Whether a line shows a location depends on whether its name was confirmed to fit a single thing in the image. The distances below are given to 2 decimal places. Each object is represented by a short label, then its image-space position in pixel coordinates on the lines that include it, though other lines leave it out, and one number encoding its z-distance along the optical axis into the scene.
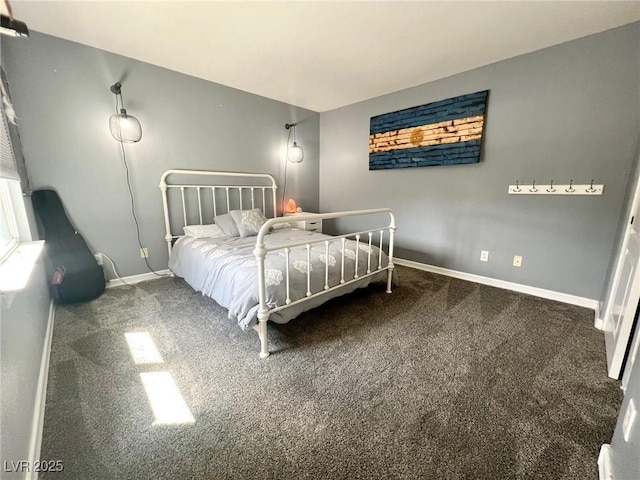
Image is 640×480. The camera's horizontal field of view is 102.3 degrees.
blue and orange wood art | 2.67
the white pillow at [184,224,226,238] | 2.76
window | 1.47
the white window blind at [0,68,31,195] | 1.55
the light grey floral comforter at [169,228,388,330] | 1.67
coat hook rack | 2.16
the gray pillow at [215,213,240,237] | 2.83
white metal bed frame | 1.56
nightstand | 3.59
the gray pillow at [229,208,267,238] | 2.85
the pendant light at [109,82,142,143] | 2.34
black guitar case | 2.20
